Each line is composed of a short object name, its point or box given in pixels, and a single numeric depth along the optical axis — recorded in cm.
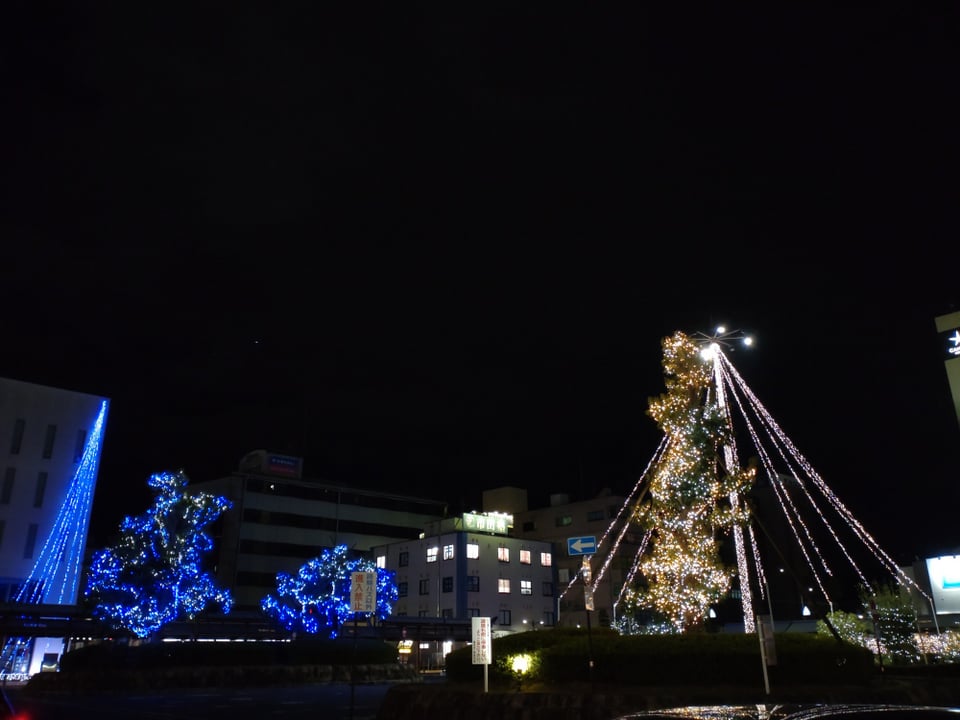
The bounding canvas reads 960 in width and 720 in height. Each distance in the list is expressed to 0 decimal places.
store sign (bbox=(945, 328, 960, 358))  3142
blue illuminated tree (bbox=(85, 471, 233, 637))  3472
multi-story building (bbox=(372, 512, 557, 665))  5625
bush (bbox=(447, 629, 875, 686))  1634
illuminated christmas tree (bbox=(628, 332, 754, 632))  2166
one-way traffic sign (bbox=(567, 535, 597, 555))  2889
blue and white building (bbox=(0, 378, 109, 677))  4306
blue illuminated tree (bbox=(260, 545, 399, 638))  4112
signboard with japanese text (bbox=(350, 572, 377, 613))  1513
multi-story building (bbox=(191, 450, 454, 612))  6206
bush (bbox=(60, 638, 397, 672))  3469
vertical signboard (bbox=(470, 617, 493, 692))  1766
